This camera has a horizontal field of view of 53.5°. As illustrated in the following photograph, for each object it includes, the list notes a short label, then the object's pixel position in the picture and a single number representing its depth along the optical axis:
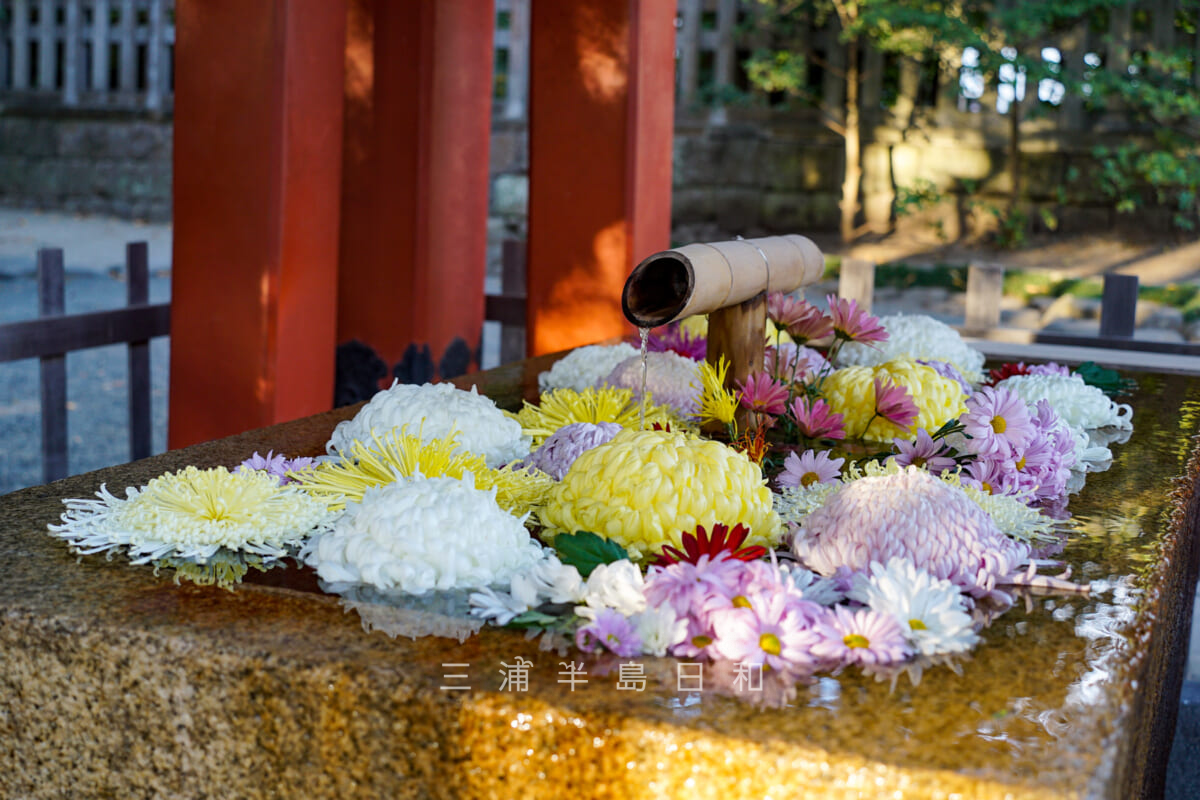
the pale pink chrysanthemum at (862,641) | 0.99
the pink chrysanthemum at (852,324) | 1.83
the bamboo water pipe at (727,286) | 1.48
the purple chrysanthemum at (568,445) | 1.51
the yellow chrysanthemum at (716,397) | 1.66
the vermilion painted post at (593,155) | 3.33
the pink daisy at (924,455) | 1.59
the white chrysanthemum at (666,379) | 1.91
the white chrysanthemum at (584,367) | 2.15
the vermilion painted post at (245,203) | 2.62
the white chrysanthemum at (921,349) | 2.26
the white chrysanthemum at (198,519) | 1.24
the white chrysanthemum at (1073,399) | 1.94
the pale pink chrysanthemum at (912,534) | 1.15
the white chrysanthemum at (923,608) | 1.01
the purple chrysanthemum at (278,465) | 1.48
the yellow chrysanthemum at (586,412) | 1.74
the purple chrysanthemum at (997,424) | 1.55
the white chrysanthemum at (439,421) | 1.56
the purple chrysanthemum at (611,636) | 1.01
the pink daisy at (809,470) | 1.50
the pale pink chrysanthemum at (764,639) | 0.99
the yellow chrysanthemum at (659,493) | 1.24
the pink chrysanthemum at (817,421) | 1.69
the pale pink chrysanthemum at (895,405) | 1.70
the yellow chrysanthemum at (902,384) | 1.79
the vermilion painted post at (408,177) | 3.35
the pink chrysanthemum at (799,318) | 1.84
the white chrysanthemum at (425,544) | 1.14
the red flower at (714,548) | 1.13
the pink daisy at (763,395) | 1.64
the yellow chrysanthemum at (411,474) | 1.39
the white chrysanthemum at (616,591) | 1.05
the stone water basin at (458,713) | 0.85
